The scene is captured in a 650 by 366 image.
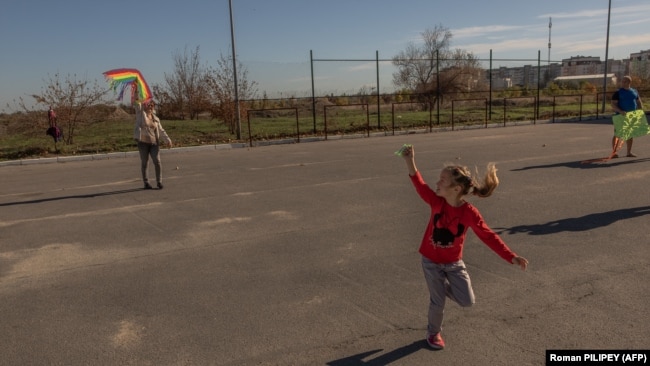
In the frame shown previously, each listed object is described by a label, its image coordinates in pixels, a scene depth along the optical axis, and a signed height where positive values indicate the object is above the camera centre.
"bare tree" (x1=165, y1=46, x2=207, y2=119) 29.45 +0.94
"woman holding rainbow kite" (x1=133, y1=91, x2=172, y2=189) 9.74 -0.46
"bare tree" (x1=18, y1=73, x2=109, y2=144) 18.06 +0.23
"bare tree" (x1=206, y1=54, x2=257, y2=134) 21.55 +0.37
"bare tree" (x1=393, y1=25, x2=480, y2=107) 27.95 +1.45
